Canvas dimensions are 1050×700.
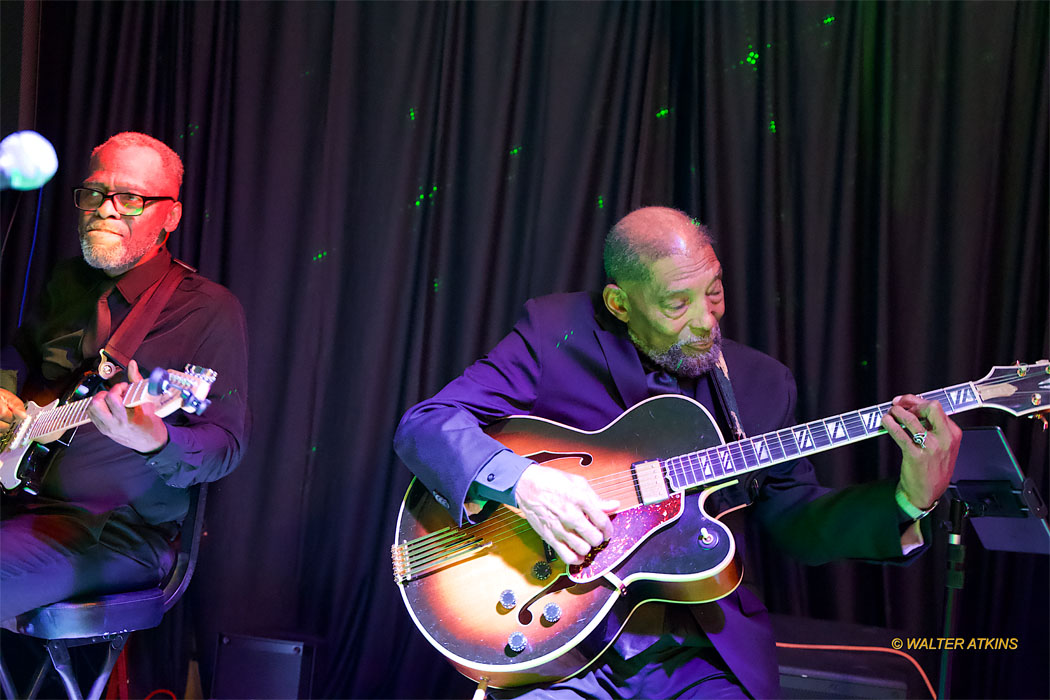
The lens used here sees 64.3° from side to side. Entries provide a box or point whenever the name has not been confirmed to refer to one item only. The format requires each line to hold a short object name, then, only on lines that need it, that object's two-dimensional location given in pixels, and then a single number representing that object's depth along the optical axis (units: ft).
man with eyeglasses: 7.98
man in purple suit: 6.88
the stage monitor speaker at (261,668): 9.48
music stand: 7.16
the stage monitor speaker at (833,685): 7.69
